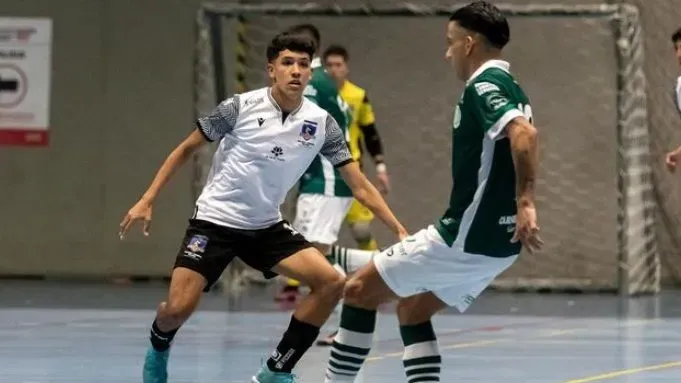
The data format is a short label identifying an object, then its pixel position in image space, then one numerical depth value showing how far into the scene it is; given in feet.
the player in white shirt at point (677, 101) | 55.82
